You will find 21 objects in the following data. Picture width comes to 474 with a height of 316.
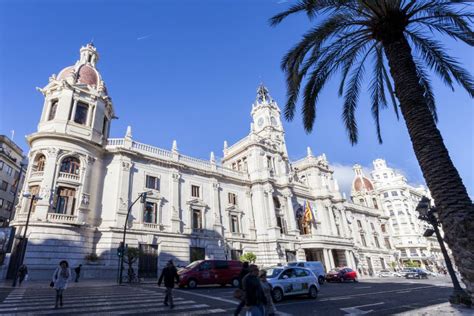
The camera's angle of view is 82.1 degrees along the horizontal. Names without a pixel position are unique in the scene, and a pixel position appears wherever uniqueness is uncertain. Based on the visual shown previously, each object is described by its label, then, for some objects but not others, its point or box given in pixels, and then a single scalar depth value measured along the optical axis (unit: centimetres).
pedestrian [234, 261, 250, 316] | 572
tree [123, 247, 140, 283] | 2088
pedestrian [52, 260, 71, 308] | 893
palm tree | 568
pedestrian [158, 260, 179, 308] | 923
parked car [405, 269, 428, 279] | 3690
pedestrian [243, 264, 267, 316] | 536
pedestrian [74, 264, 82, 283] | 1991
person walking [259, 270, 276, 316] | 671
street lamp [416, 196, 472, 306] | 903
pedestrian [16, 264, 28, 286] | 1760
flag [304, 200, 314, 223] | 3912
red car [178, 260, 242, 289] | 1683
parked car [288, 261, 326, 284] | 2352
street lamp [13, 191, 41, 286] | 1755
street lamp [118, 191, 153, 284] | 1959
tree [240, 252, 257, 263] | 2892
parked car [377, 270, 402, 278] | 4575
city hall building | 2253
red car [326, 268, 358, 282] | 2616
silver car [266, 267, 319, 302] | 1133
